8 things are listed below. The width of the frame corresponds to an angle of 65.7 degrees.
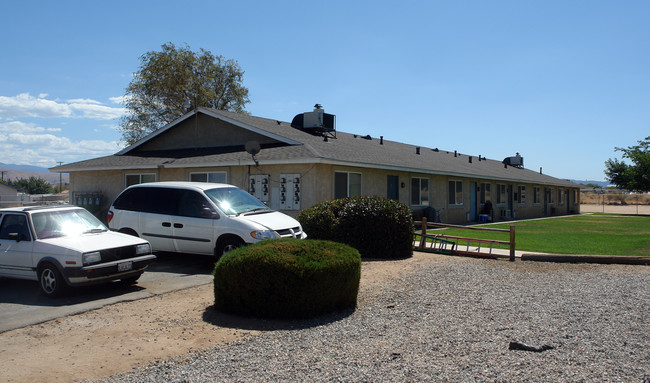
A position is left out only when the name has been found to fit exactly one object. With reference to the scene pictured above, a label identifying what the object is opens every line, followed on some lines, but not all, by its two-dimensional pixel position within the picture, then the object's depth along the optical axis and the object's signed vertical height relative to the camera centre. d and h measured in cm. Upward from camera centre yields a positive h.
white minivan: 1034 -34
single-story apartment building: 1680 +134
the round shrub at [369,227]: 1218 -61
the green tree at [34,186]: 6594 +223
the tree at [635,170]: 4928 +326
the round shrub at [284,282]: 670 -109
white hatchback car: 788 -79
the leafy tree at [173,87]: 4116 +973
